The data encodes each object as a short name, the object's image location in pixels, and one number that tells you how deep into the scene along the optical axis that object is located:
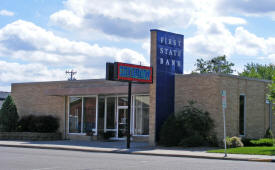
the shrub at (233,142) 25.24
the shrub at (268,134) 29.30
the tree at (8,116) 33.91
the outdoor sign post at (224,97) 21.30
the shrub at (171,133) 25.80
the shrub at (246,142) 26.52
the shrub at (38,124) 33.25
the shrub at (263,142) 26.17
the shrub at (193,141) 25.02
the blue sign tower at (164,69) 27.06
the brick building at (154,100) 27.06
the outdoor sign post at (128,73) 25.06
